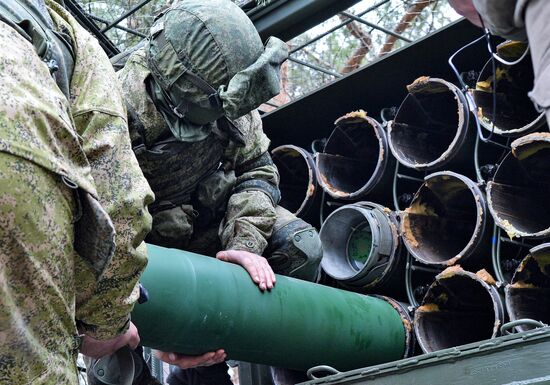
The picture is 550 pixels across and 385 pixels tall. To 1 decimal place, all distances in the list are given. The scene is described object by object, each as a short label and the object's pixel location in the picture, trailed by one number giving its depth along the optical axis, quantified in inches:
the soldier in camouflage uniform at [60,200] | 69.4
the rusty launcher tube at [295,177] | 191.3
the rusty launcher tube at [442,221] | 168.1
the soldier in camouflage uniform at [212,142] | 145.5
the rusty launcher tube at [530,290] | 152.9
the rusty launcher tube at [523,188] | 156.1
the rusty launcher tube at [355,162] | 183.6
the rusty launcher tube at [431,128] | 169.8
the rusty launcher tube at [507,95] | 167.0
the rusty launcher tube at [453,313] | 165.2
